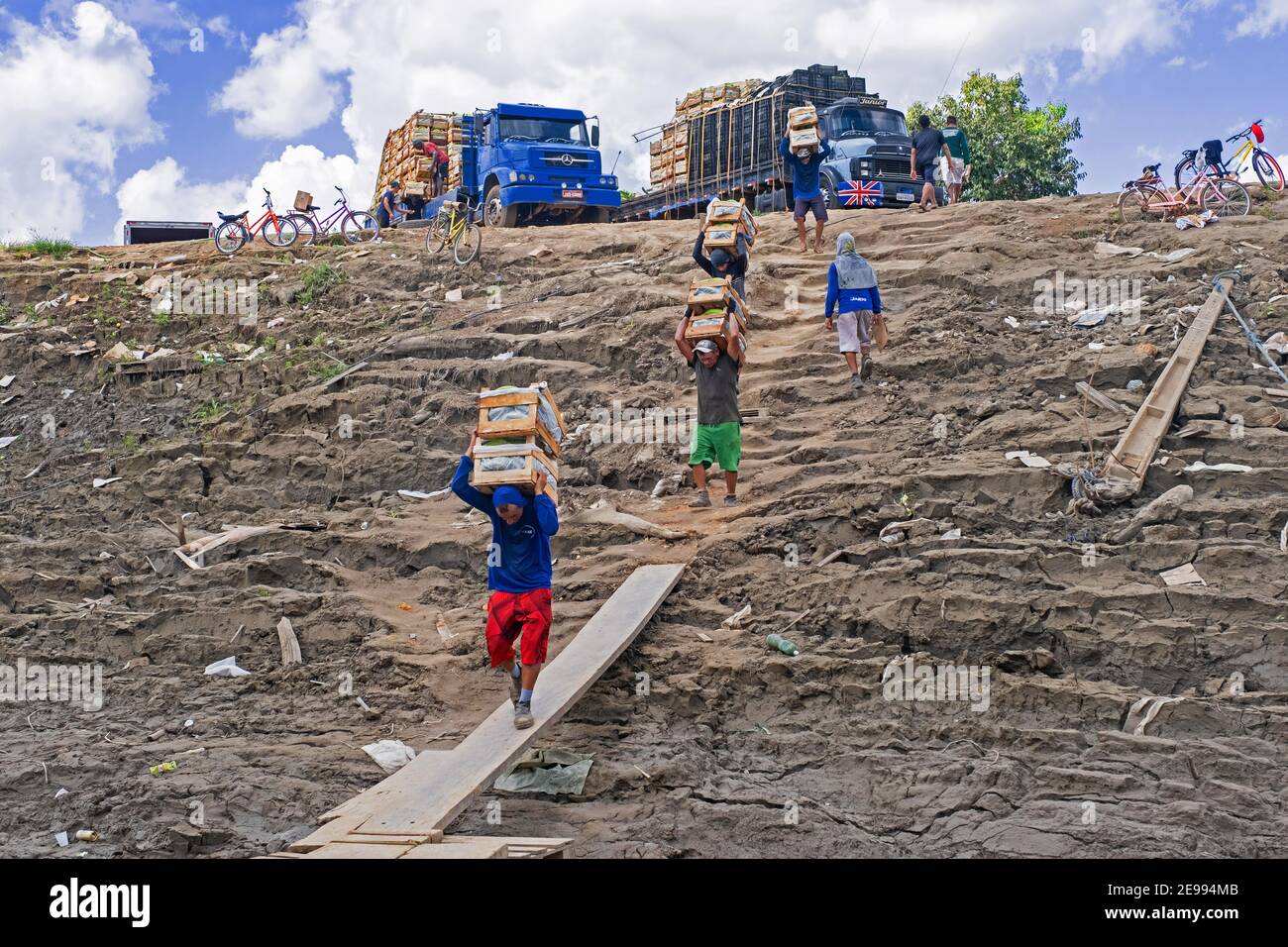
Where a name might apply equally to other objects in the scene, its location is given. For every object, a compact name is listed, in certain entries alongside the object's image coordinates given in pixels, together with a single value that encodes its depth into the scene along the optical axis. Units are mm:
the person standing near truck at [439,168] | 23641
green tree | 29000
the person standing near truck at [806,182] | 14289
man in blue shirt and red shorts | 6766
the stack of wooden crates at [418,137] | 24766
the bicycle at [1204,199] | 14125
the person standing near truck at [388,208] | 24672
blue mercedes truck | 21312
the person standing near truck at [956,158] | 18152
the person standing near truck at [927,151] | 17328
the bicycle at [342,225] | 18516
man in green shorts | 9844
